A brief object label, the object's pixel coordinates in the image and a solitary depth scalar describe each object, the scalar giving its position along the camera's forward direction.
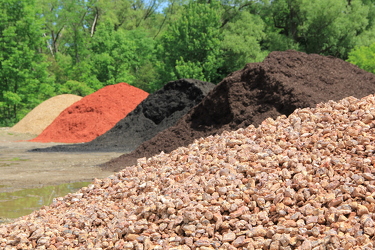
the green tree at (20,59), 27.97
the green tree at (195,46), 27.81
